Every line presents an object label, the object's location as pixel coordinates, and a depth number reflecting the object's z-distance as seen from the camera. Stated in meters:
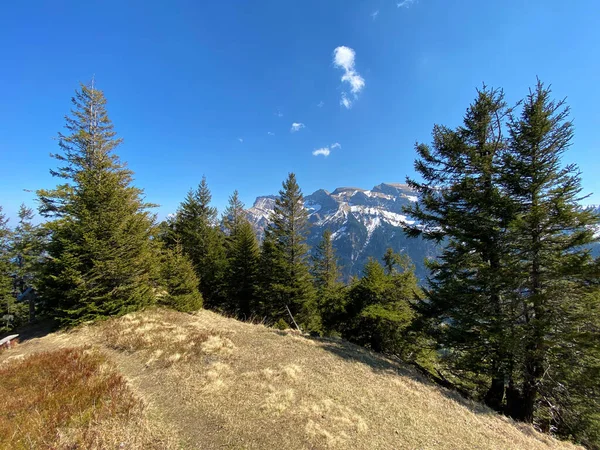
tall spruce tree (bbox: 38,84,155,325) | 13.06
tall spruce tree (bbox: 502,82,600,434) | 9.34
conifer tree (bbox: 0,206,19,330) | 27.11
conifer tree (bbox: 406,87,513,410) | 10.80
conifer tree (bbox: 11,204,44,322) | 28.28
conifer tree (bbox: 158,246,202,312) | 17.86
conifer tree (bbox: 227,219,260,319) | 28.06
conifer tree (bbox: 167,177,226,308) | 29.89
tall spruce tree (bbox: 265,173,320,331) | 25.83
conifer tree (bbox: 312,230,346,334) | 20.50
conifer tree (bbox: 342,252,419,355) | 18.20
